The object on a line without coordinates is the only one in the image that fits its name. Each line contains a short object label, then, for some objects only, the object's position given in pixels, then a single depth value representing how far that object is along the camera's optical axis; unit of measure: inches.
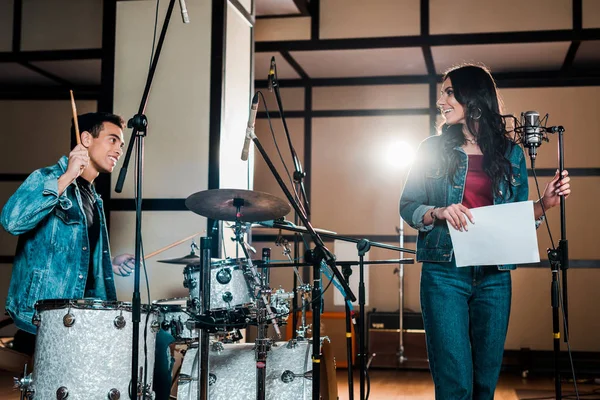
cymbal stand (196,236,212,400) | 126.4
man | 135.2
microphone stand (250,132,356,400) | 119.7
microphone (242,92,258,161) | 128.9
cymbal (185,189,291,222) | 138.9
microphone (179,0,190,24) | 129.9
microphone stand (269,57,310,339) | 156.9
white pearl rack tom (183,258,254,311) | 143.5
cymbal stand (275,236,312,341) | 154.3
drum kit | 119.6
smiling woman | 102.7
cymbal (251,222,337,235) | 129.2
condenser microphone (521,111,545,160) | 119.3
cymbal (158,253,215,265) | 184.0
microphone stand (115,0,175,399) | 115.1
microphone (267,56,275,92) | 141.3
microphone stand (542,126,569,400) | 125.4
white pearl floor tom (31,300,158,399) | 118.8
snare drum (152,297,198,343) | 144.6
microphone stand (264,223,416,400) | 124.3
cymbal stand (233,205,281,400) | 138.7
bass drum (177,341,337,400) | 145.3
